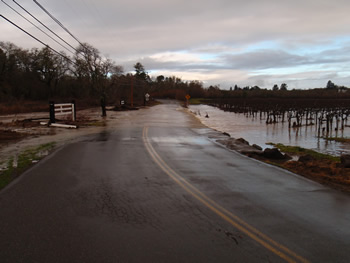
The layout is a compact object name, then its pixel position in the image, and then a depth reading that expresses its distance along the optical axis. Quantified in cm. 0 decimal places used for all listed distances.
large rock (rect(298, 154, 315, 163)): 1286
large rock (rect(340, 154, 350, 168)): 1170
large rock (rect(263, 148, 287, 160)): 1388
